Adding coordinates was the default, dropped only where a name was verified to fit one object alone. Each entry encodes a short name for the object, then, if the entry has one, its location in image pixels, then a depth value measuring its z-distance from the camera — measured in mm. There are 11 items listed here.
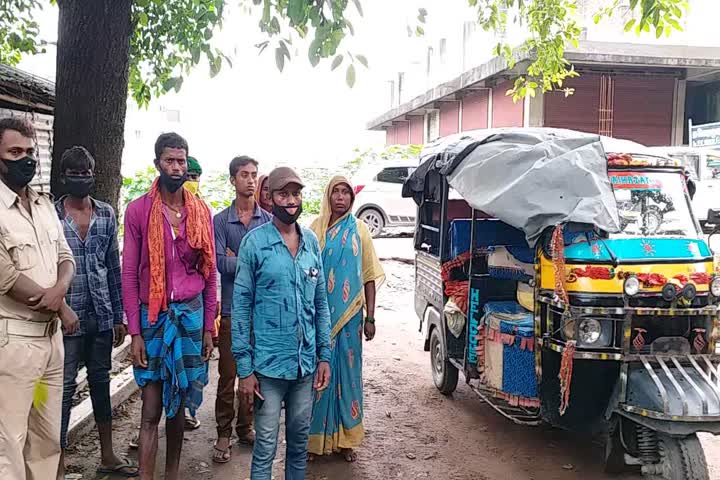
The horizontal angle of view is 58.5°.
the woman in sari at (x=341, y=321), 4398
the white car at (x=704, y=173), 14250
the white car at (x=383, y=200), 16250
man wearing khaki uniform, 2898
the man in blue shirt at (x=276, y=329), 3254
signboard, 14609
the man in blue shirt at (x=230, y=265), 4617
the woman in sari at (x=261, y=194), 5262
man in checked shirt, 3719
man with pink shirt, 3592
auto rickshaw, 3822
